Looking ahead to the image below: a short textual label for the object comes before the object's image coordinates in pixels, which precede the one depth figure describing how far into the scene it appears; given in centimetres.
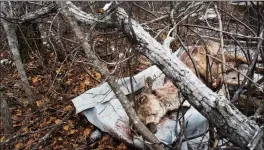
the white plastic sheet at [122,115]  299
